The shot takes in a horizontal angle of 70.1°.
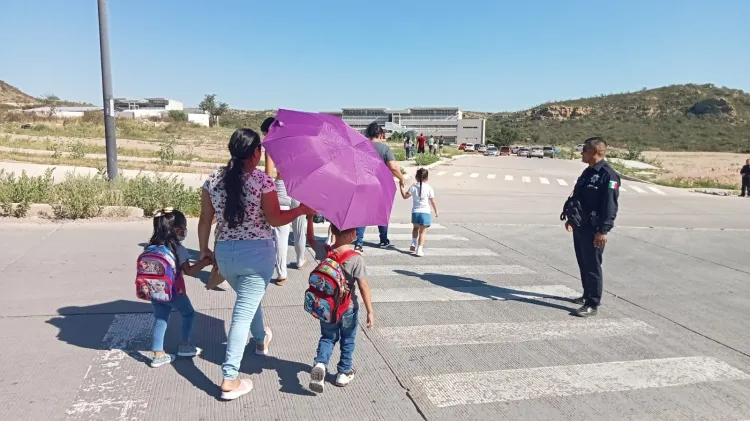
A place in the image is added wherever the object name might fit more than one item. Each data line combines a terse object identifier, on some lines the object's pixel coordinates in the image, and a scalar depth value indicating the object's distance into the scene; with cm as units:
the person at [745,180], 2136
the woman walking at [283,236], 561
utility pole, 1172
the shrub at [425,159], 3008
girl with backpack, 389
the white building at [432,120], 11325
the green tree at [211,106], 12375
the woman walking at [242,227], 347
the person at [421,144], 3744
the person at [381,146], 746
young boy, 364
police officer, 559
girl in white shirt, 837
